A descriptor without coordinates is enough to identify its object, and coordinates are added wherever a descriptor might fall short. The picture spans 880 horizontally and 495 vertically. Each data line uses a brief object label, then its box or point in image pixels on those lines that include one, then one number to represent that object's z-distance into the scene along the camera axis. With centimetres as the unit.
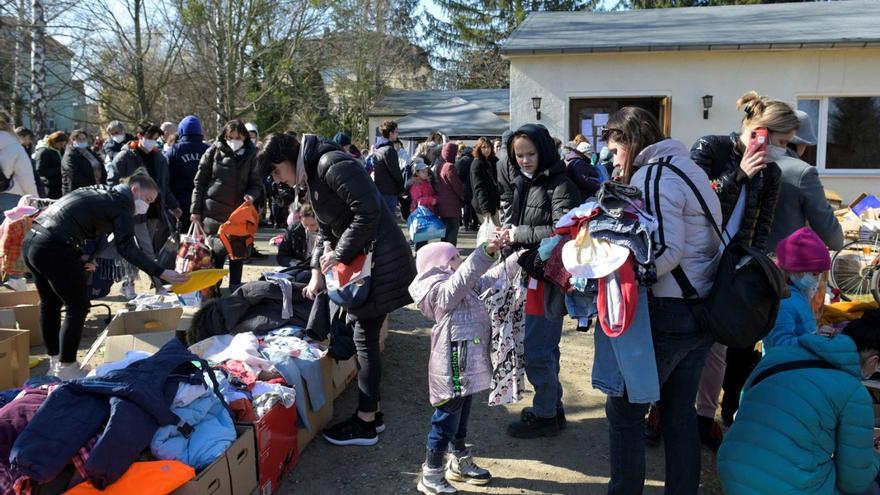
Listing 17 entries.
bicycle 575
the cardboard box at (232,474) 248
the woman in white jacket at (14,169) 641
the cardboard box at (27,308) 529
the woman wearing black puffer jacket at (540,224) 318
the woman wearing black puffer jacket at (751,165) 316
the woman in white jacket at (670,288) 240
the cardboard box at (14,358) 394
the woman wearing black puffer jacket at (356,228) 340
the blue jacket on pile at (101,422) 232
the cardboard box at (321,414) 357
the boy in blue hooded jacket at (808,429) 244
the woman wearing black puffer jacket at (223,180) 616
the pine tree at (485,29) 3366
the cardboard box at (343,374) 413
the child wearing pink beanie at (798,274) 327
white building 1134
